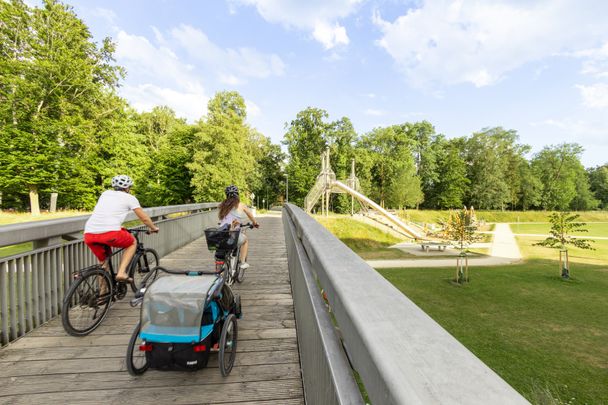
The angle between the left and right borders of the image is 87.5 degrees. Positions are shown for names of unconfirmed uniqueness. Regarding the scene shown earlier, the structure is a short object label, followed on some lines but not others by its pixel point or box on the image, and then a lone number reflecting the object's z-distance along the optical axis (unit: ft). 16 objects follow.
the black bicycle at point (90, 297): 10.61
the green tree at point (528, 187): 226.58
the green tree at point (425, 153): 223.10
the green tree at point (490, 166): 214.90
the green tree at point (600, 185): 286.05
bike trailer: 7.73
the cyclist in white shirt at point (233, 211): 17.70
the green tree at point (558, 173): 234.38
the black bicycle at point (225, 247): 14.13
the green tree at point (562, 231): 70.74
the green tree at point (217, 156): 114.42
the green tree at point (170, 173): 136.67
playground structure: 107.04
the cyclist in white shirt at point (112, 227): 12.25
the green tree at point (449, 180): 215.31
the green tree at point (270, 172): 214.48
